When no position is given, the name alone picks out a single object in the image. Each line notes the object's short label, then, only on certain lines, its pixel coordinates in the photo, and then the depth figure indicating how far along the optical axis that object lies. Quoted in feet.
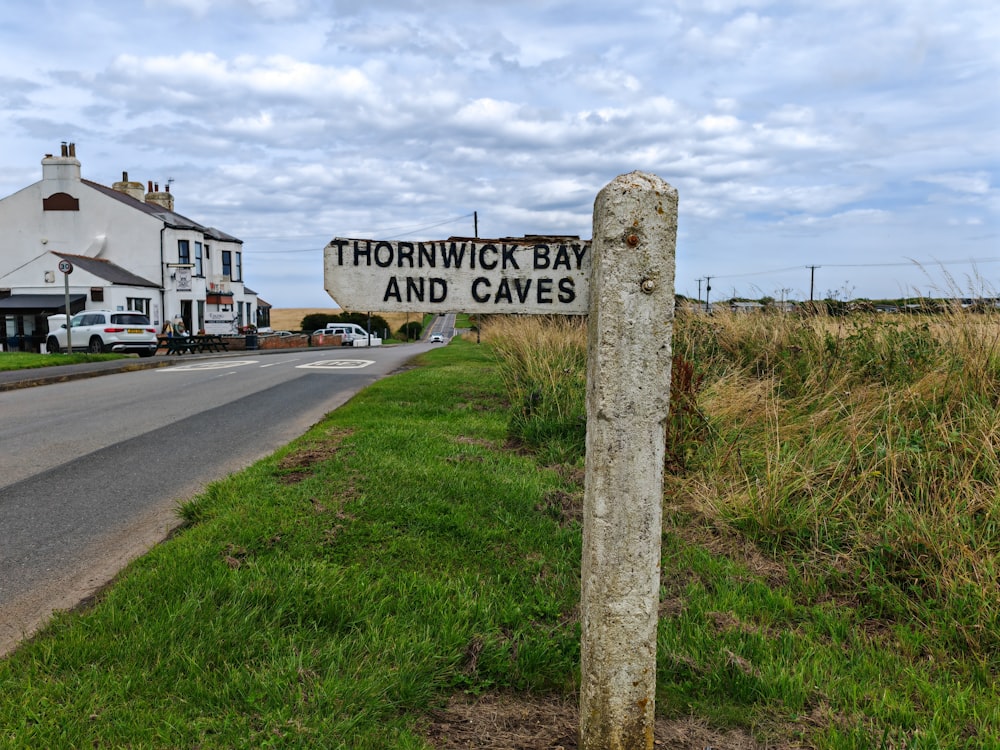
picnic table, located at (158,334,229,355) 106.83
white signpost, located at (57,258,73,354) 72.74
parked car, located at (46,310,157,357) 89.35
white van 182.58
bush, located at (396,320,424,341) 268.09
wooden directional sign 8.97
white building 126.62
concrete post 7.94
